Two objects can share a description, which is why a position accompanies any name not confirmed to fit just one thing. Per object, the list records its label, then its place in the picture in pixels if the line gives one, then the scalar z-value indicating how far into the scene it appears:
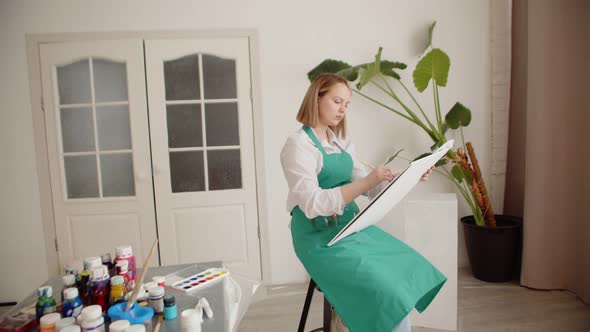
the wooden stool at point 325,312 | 1.87
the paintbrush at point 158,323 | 1.40
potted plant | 3.24
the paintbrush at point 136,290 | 1.41
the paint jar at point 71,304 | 1.51
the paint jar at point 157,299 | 1.59
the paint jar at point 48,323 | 1.41
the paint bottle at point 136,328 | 1.30
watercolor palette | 1.83
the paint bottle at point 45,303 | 1.54
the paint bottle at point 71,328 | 1.34
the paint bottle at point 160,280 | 1.78
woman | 1.46
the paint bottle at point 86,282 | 1.62
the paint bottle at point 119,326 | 1.32
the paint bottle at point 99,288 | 1.60
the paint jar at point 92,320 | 1.39
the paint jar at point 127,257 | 1.80
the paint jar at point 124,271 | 1.73
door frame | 3.32
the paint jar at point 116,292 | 1.59
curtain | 2.98
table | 1.54
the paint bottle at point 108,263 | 1.82
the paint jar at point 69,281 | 1.66
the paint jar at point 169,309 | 1.54
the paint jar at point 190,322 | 1.39
